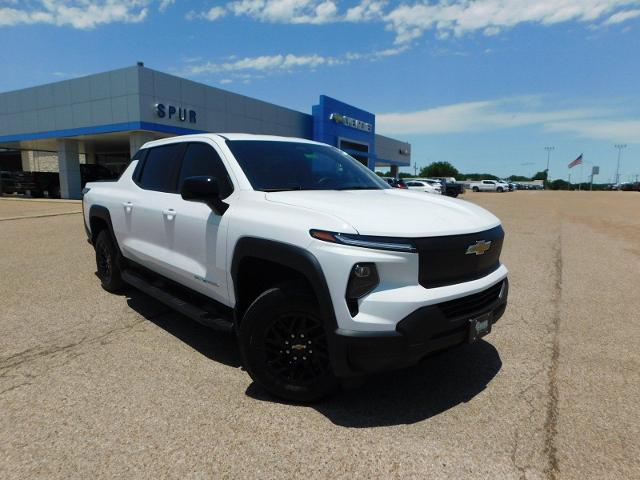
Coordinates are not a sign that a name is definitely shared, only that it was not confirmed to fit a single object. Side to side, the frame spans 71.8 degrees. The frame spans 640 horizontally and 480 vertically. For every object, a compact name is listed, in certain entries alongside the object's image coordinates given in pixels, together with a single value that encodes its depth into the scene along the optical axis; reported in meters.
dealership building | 21.95
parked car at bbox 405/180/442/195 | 33.34
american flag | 80.69
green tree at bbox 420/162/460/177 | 112.50
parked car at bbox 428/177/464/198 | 36.11
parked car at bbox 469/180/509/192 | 64.38
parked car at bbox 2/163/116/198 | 26.42
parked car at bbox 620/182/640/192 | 69.69
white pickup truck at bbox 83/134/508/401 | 2.47
